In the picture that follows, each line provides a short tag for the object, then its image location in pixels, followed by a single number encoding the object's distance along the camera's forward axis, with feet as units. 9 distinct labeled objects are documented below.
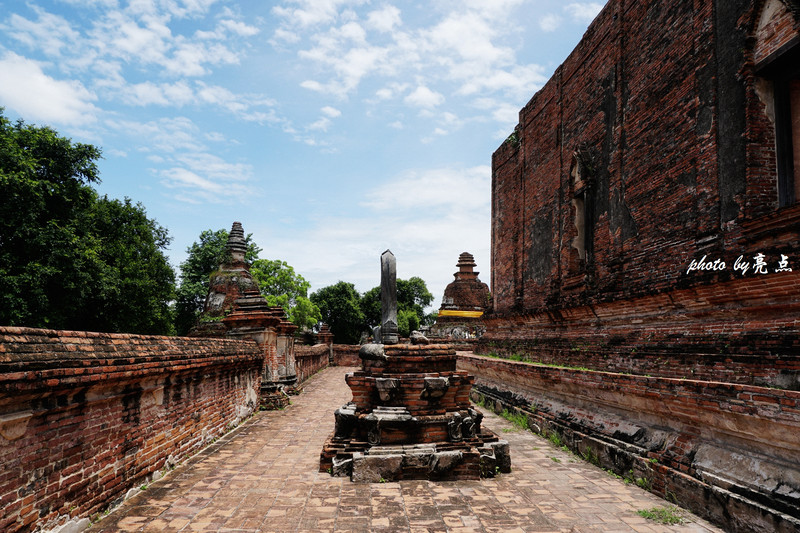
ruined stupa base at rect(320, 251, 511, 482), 17.54
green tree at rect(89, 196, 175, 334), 66.44
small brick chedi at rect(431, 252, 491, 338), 100.37
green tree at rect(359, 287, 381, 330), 146.51
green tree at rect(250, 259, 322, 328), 104.12
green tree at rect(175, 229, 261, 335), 106.22
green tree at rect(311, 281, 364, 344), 139.44
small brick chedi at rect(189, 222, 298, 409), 35.04
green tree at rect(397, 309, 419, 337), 139.85
